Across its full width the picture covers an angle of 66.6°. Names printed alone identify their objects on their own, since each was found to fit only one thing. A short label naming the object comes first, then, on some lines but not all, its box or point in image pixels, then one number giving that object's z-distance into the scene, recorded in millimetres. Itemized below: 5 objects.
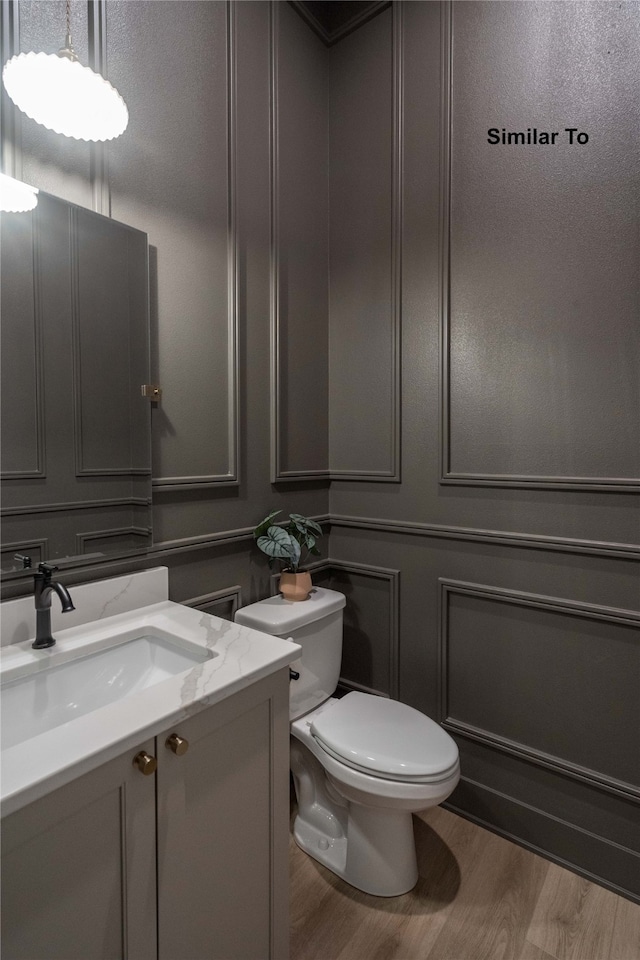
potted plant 1604
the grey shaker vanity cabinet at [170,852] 679
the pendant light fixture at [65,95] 1000
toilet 1278
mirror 1095
